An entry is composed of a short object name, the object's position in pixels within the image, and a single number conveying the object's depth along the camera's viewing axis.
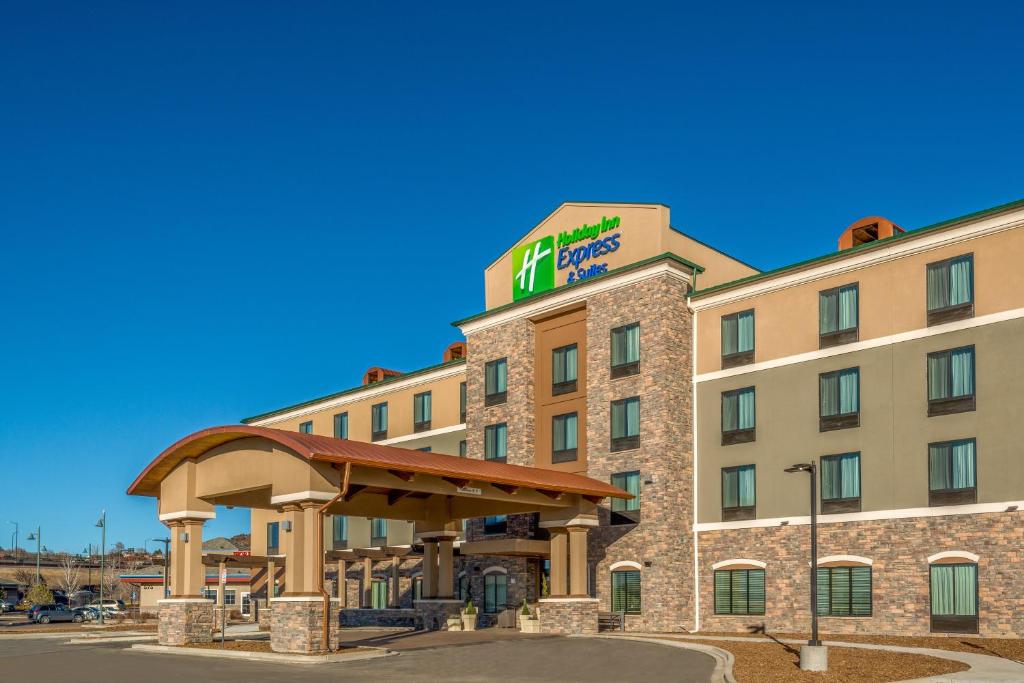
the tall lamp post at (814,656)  24.59
